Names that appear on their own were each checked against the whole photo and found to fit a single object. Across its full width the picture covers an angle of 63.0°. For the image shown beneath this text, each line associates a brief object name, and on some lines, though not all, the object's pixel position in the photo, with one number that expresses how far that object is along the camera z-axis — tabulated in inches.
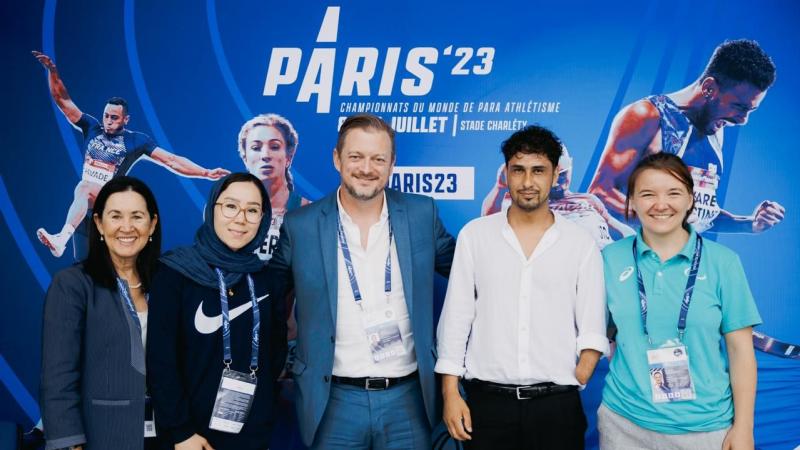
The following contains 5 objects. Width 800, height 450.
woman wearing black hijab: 87.9
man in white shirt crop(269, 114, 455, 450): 97.6
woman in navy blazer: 89.8
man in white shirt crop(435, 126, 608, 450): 90.9
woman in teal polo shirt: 86.4
